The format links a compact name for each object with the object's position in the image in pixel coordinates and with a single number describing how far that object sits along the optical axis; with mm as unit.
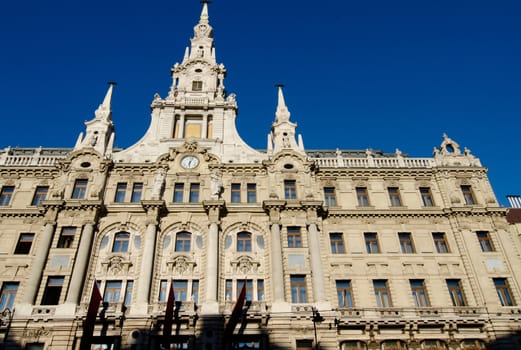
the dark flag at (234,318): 28531
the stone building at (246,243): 30766
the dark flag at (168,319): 28298
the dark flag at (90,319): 27366
